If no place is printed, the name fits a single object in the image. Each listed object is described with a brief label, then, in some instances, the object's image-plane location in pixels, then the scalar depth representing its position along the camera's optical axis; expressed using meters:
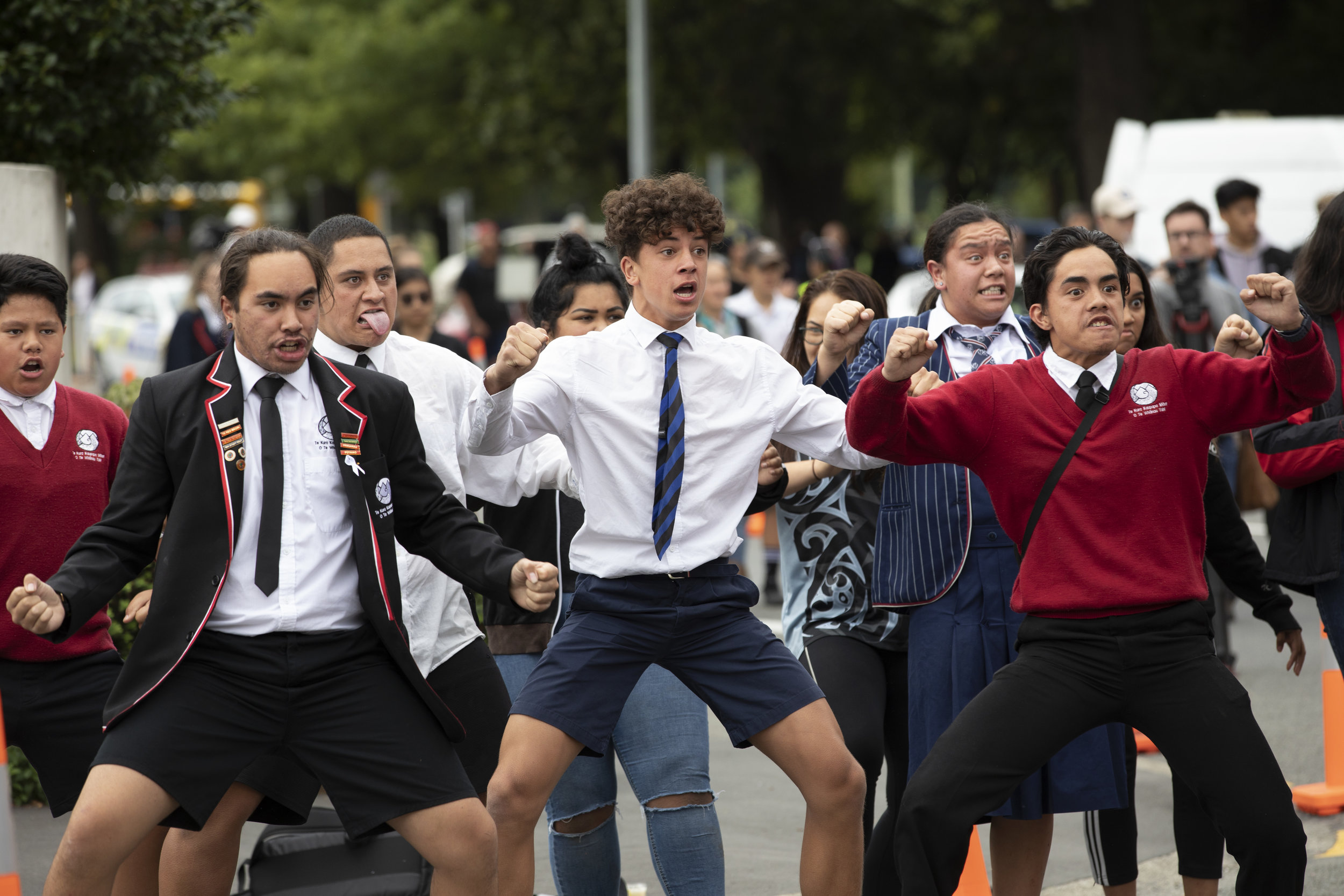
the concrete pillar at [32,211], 14.54
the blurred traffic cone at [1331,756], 12.58
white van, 27.06
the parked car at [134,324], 44.03
